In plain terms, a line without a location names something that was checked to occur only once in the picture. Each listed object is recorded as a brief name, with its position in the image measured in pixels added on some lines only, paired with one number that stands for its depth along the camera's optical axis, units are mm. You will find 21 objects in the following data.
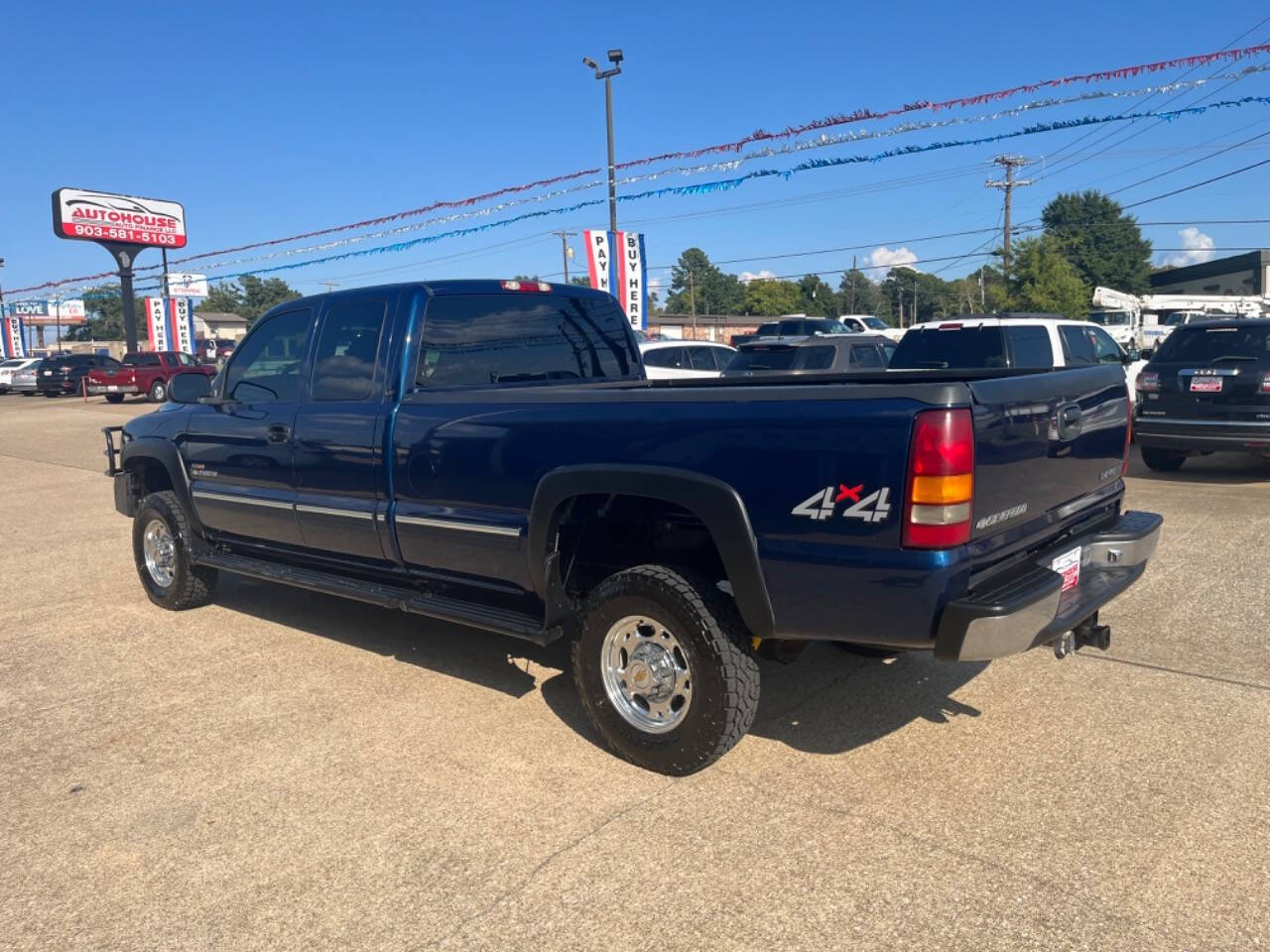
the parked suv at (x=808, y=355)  13328
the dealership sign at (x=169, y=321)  40562
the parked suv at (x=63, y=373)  34344
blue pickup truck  2990
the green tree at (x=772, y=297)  108625
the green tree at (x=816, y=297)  108000
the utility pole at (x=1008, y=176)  49156
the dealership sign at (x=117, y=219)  34281
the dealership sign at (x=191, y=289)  81000
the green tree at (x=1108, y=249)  87625
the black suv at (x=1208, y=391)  9062
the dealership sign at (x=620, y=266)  18859
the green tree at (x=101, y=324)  113000
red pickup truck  30578
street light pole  20375
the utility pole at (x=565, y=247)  59188
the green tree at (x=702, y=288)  125125
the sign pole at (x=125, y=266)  36000
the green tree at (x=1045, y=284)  55406
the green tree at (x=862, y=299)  119875
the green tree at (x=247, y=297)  126831
